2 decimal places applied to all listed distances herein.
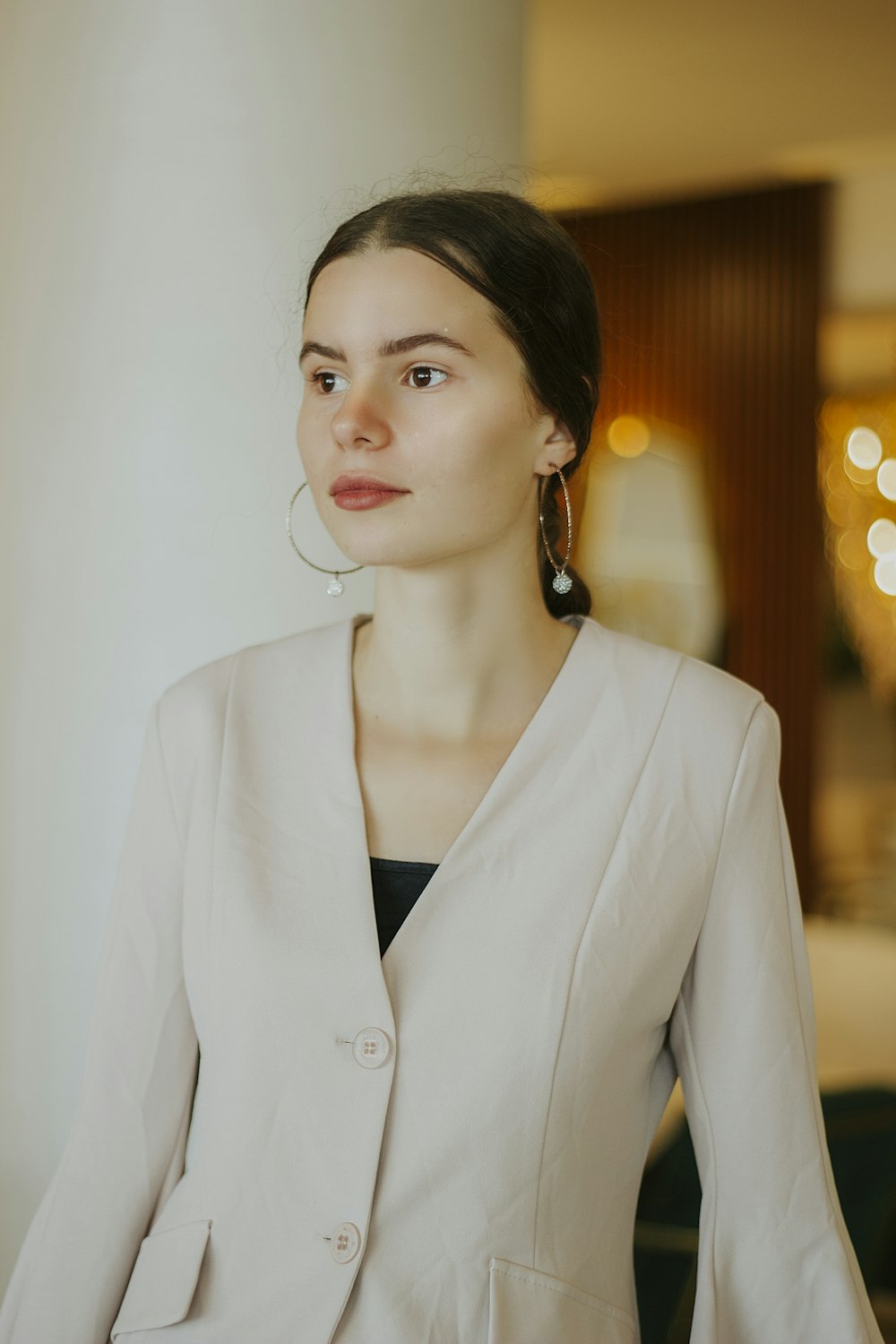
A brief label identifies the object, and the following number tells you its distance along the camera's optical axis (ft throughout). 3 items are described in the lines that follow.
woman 4.22
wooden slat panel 19.33
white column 5.80
